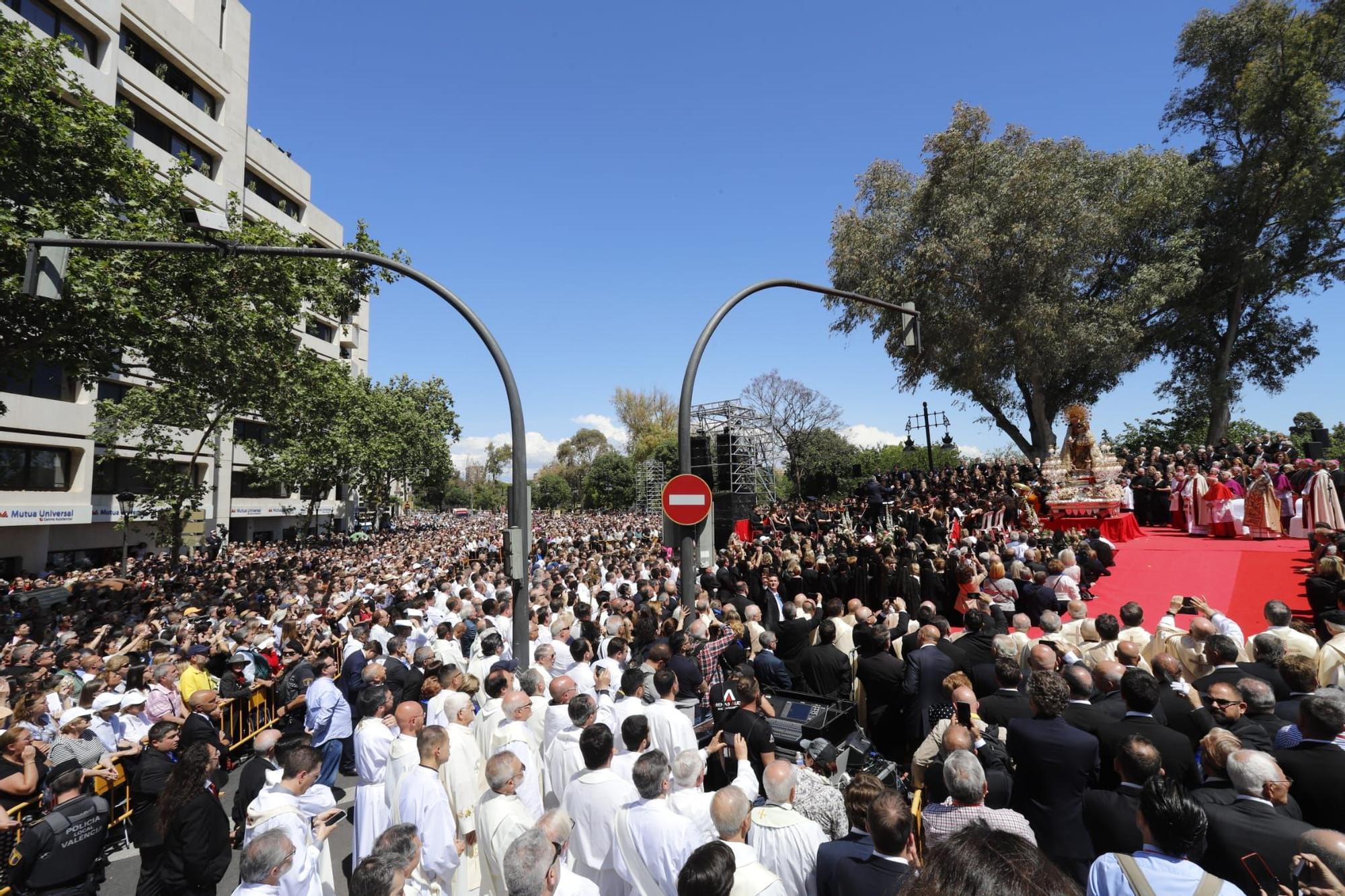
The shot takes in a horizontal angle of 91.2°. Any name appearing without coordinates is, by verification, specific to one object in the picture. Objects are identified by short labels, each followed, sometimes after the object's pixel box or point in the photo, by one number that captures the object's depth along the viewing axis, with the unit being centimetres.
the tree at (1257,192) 2483
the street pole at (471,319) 672
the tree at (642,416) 6725
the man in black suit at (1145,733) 391
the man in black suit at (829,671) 687
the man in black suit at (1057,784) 396
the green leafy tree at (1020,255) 2438
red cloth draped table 1641
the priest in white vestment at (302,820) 365
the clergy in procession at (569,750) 477
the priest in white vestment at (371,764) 480
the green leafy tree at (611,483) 6247
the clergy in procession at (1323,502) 1358
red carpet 1073
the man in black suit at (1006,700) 495
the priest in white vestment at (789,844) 331
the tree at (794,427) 4997
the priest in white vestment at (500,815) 389
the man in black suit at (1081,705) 441
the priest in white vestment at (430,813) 428
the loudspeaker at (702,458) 2086
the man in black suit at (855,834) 308
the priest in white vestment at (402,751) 471
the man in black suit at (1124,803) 337
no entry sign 802
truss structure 2186
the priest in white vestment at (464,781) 460
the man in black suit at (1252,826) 298
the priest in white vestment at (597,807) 413
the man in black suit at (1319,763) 348
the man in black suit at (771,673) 692
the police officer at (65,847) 404
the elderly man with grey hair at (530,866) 278
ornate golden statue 1864
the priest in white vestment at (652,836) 362
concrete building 2522
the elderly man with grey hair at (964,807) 333
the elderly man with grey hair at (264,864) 317
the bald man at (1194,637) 550
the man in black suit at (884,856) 287
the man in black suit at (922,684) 603
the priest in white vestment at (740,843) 298
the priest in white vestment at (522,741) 498
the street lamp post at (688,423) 817
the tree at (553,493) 7694
